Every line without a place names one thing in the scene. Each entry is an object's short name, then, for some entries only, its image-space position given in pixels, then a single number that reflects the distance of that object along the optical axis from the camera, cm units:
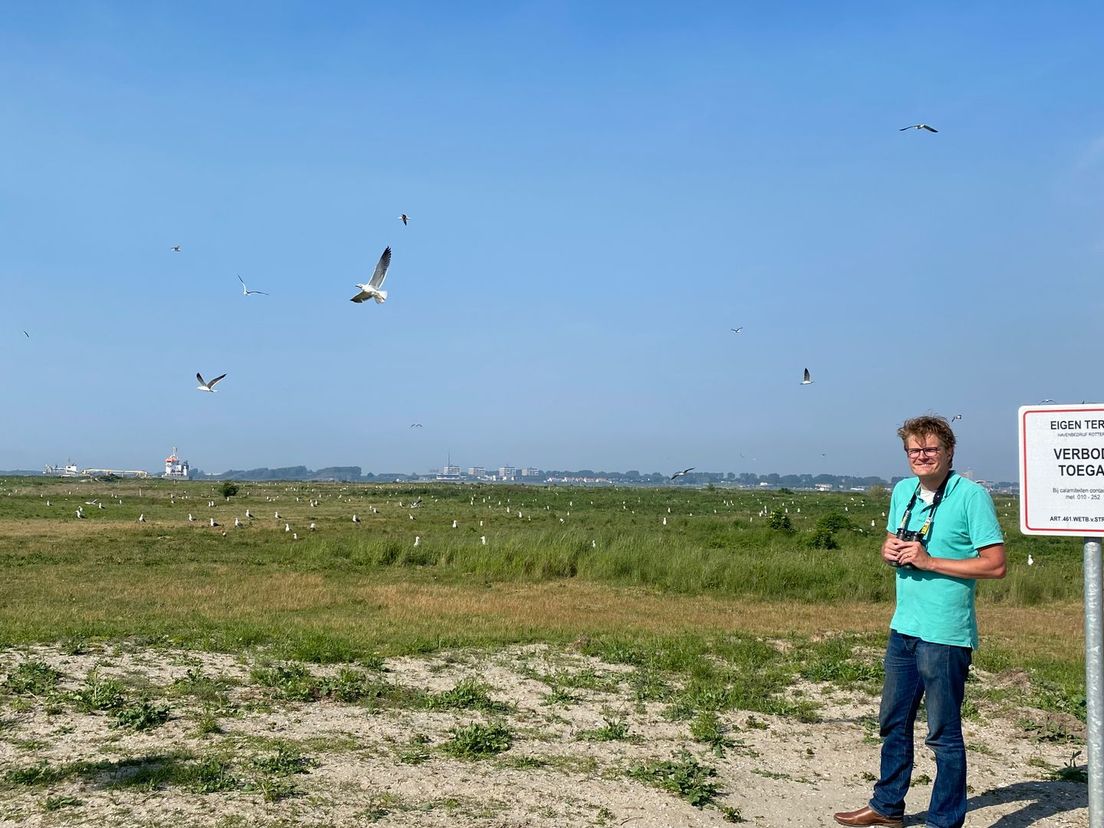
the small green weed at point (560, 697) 800
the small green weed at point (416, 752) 616
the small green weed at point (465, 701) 771
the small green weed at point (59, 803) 513
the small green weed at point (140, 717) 672
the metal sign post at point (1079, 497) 362
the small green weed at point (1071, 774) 624
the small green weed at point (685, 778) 561
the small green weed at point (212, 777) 545
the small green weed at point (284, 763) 583
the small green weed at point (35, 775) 554
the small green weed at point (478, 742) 638
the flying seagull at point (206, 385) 1906
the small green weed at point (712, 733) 679
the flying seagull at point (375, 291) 1095
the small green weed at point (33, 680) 768
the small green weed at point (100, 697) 721
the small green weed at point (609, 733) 688
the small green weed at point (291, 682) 777
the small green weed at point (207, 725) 665
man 470
